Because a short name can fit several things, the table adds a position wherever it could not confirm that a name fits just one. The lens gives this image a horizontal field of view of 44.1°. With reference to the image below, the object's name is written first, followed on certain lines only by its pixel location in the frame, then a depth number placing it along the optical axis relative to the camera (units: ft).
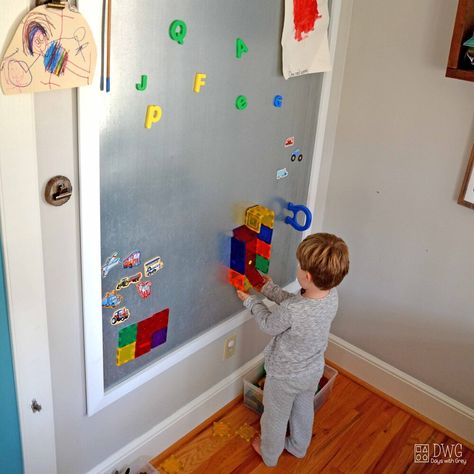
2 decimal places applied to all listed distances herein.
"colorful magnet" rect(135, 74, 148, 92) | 4.56
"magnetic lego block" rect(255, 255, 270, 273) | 6.60
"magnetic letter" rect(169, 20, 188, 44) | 4.64
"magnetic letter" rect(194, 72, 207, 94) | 5.06
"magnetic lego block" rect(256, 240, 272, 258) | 6.48
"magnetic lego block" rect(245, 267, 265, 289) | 6.51
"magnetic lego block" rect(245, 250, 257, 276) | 6.32
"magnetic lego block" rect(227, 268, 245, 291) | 6.45
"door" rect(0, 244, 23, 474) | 4.36
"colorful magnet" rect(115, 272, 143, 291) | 5.19
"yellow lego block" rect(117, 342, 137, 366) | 5.55
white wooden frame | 4.21
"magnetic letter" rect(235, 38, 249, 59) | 5.36
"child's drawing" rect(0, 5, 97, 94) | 3.66
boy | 5.66
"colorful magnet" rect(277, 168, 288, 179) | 6.70
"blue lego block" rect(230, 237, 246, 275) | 6.27
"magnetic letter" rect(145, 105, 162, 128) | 4.74
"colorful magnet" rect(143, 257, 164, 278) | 5.38
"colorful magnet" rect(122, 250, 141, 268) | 5.15
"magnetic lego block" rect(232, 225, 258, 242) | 6.27
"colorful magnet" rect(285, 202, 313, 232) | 6.81
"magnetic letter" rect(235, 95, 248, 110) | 5.63
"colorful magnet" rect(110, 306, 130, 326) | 5.30
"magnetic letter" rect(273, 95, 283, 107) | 6.14
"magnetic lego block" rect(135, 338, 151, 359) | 5.72
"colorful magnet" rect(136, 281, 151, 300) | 5.39
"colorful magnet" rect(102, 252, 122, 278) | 4.97
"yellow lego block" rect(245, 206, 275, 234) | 6.33
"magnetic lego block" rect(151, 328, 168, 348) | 5.85
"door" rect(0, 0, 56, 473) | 3.83
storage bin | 7.32
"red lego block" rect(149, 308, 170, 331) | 5.74
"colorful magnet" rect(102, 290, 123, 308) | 5.13
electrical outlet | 7.02
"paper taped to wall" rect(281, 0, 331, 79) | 5.88
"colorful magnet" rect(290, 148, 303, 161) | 6.80
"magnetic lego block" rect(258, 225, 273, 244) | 6.42
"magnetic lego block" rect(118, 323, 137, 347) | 5.47
